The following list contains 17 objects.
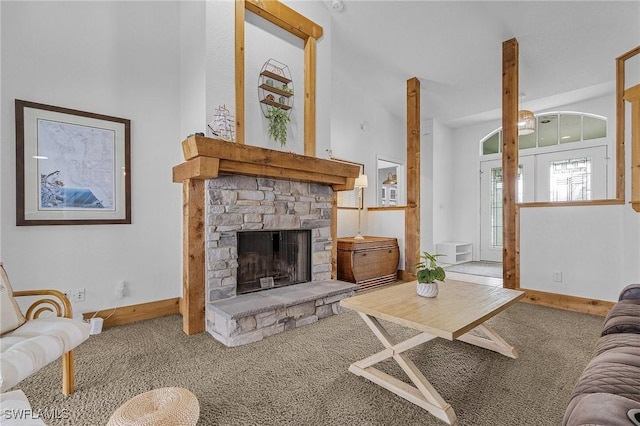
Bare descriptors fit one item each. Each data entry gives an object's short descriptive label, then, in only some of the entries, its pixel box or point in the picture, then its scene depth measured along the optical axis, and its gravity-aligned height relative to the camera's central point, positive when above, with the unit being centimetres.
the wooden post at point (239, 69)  285 +133
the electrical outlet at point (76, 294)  253 -68
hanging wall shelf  313 +132
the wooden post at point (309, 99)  346 +127
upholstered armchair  131 -61
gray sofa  81 -57
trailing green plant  315 +91
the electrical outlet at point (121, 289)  278 -69
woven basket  126 -85
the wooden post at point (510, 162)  362 +57
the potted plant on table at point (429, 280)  205 -47
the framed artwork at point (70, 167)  235 +38
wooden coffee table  154 -58
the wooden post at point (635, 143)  169 +38
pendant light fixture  464 +136
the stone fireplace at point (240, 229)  245 -16
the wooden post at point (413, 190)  455 +31
